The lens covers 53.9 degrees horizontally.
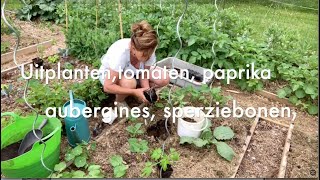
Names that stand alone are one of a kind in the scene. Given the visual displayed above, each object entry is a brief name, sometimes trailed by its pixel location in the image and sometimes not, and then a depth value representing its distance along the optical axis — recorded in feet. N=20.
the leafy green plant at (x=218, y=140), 7.95
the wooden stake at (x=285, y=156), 7.58
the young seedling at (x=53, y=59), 12.01
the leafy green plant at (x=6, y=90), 9.82
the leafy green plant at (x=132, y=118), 8.98
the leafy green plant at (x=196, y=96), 9.48
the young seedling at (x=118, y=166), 7.07
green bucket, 6.23
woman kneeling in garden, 7.63
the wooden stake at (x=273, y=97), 10.55
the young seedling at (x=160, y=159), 7.03
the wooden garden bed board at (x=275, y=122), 9.37
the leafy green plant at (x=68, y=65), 11.02
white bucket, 8.14
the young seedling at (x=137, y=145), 7.76
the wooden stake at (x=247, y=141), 7.71
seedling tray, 10.47
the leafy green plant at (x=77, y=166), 6.68
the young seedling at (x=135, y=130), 8.32
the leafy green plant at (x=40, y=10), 16.04
